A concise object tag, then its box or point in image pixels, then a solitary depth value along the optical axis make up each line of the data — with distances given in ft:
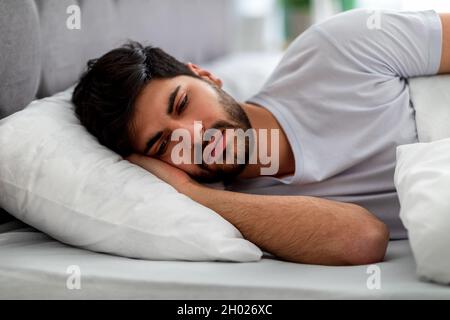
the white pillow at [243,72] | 5.63
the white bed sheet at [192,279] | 2.62
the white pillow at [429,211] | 2.54
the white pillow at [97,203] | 3.05
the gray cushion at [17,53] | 3.44
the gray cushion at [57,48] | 4.03
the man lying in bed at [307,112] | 3.85
